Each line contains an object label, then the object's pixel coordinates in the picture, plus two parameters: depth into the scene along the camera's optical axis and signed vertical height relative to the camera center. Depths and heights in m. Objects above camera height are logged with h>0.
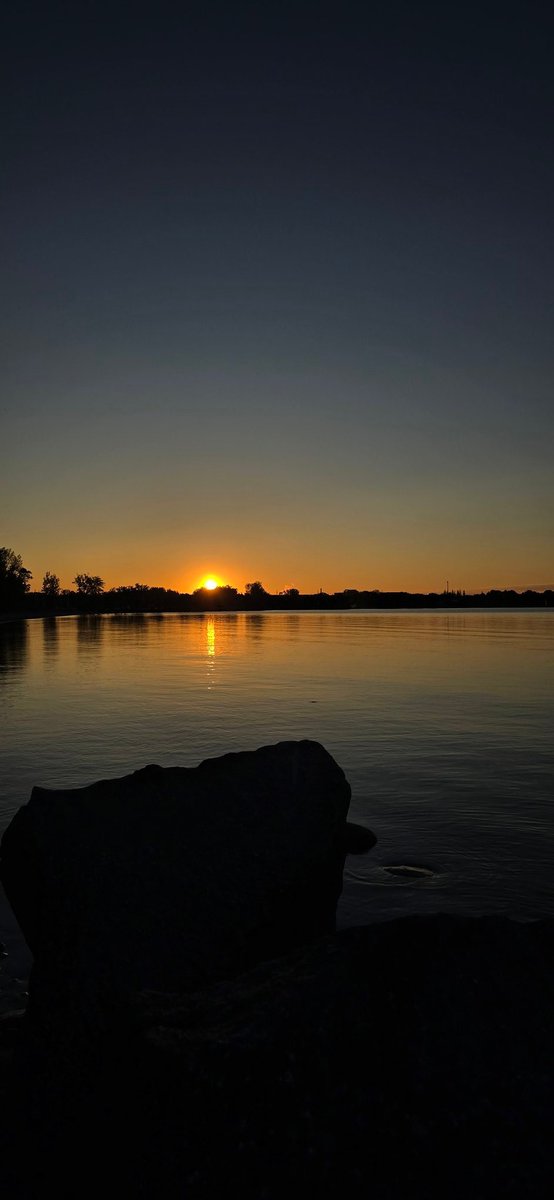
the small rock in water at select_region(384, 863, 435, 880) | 8.25 -3.00
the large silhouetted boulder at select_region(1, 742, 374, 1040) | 4.06 -1.64
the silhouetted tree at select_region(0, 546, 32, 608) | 134.00 +5.50
